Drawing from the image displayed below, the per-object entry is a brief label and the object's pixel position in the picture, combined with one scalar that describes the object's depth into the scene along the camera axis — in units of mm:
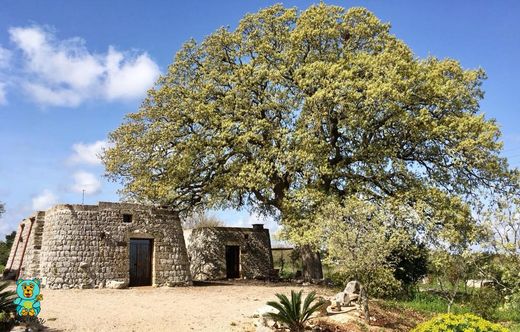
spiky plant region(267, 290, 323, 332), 12414
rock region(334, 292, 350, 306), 15023
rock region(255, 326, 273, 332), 12052
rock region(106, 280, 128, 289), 18938
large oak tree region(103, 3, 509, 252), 20578
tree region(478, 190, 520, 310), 10625
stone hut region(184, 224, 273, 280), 25547
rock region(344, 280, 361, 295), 15609
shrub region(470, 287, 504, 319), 16375
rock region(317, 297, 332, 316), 14016
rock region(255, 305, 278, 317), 12995
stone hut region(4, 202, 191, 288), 18672
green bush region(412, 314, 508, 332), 8133
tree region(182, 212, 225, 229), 42031
